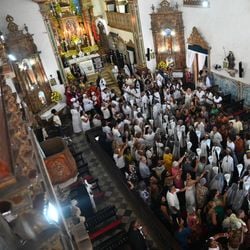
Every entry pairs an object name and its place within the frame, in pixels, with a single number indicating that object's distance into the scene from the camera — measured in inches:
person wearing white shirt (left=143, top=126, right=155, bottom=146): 390.0
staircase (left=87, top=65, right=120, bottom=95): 740.6
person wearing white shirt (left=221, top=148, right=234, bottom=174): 313.3
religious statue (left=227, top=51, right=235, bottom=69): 509.4
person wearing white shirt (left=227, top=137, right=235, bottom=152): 334.0
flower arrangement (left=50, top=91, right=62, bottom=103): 620.1
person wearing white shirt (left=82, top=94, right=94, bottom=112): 565.7
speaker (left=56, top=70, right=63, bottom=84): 628.2
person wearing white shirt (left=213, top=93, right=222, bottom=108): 467.9
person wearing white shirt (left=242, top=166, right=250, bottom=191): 277.0
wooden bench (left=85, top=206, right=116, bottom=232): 299.1
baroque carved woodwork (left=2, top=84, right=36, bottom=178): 59.0
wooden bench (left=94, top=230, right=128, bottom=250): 267.0
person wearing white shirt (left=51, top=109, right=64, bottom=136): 515.8
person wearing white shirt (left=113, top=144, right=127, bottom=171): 372.9
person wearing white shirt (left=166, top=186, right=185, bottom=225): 277.0
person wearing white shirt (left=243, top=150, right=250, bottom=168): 308.2
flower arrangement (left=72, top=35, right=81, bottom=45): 882.8
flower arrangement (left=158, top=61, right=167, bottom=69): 680.4
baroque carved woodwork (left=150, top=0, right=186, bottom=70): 627.5
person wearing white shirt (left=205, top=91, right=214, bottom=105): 479.6
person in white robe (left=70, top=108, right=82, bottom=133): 529.3
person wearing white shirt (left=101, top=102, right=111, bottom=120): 519.2
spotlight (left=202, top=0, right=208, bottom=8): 534.3
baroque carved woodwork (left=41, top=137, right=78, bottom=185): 187.8
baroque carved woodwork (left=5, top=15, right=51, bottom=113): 541.3
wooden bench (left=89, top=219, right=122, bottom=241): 290.5
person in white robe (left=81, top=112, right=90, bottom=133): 503.8
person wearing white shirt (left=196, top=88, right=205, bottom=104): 486.3
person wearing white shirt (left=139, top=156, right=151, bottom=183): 336.5
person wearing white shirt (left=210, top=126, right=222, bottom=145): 354.9
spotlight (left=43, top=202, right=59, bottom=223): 115.3
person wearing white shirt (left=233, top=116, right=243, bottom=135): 379.9
